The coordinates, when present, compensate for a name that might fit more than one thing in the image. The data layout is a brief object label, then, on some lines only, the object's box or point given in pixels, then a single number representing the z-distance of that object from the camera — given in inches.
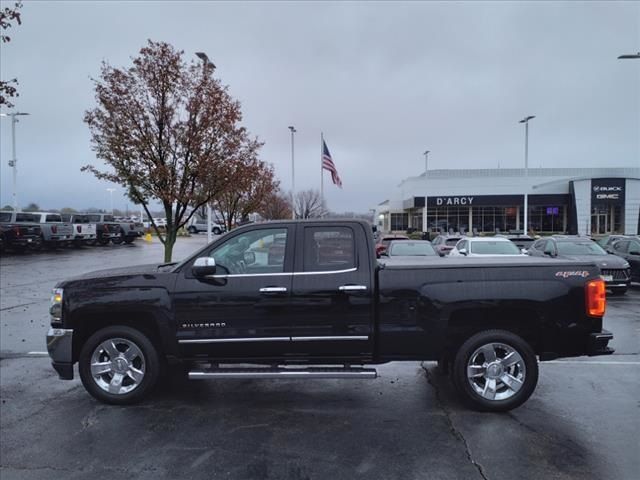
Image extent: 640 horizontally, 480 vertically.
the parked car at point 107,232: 1338.6
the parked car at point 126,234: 1411.5
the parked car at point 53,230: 1113.3
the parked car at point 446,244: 782.9
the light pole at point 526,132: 1337.4
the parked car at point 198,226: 2388.8
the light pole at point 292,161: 1375.5
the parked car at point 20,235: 982.4
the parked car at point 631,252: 581.7
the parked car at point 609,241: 664.4
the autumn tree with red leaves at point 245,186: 471.5
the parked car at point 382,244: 642.2
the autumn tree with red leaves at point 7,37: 233.1
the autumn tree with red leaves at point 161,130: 422.0
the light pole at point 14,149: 1482.5
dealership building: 1797.5
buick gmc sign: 1790.1
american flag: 1079.6
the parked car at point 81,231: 1224.2
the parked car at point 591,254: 517.3
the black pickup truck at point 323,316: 196.5
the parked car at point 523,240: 821.2
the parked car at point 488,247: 542.2
